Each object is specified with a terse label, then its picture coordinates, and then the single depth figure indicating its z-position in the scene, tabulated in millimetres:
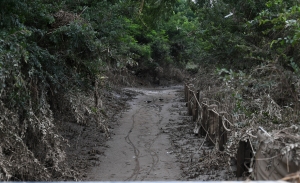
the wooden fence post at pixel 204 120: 10855
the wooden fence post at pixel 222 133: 7992
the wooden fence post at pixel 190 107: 15397
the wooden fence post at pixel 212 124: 9247
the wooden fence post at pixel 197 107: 13225
